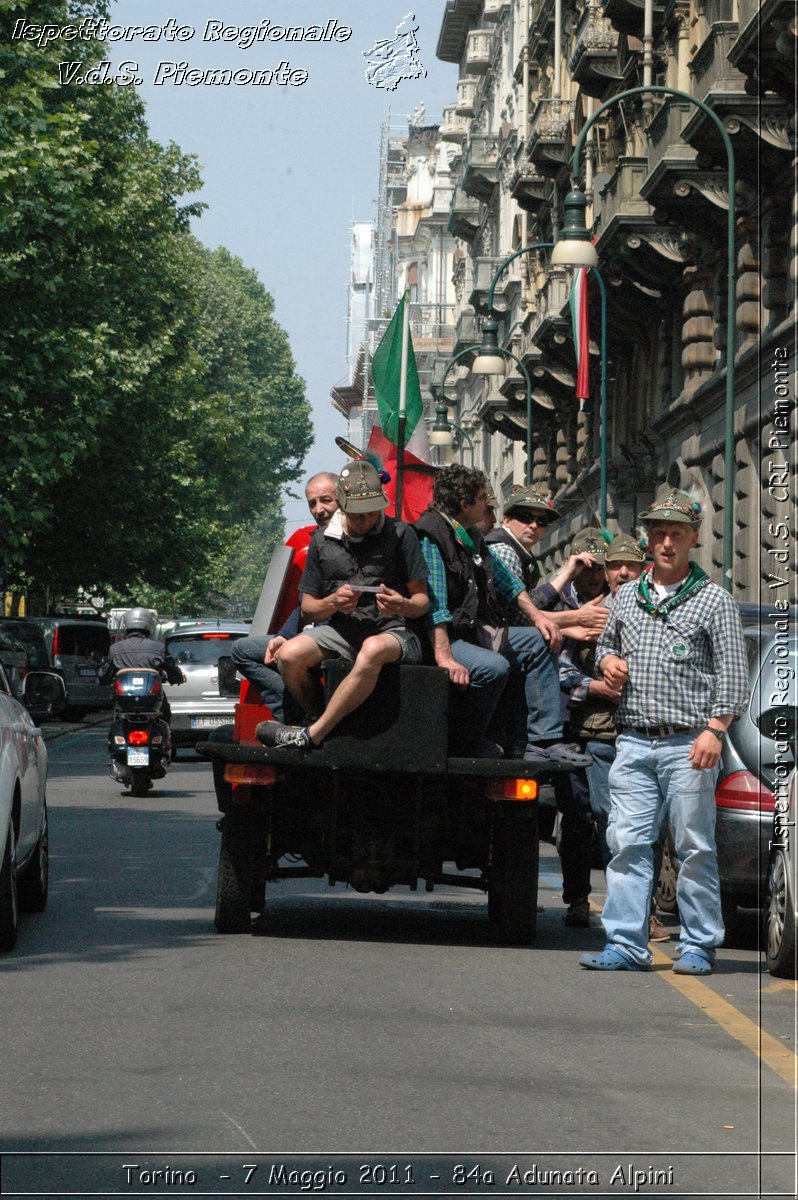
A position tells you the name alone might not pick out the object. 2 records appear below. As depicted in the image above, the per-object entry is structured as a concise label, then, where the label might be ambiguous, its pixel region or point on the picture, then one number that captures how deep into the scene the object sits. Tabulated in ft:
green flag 52.26
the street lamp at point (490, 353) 113.50
